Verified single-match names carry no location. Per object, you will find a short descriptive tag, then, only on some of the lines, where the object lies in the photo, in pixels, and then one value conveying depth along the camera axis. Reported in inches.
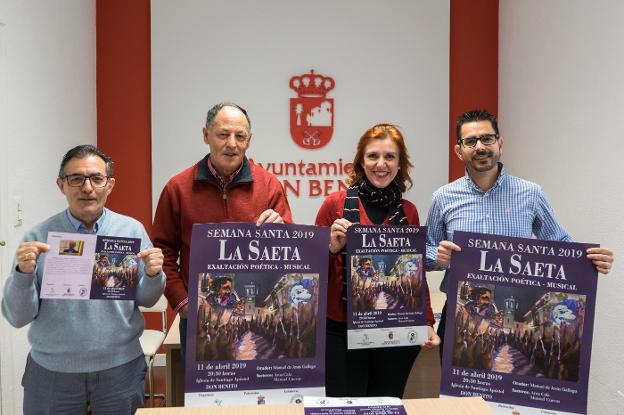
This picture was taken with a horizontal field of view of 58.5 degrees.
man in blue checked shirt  85.7
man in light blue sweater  72.8
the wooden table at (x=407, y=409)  58.8
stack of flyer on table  57.7
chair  134.6
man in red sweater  84.9
